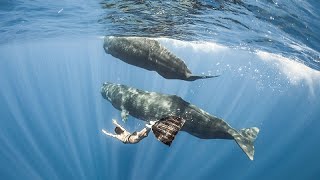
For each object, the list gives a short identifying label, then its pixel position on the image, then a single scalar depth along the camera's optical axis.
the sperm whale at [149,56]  6.77
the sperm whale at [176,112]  7.52
